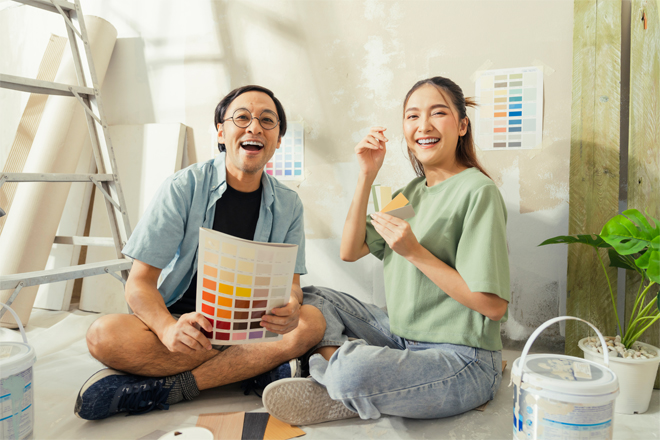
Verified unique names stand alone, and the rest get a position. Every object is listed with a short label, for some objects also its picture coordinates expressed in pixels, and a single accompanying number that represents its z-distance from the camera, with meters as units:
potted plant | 1.23
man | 1.22
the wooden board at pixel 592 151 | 1.68
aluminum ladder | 1.65
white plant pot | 1.31
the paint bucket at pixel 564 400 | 0.89
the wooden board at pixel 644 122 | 1.50
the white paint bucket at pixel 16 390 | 1.01
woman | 1.18
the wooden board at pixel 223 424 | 1.16
